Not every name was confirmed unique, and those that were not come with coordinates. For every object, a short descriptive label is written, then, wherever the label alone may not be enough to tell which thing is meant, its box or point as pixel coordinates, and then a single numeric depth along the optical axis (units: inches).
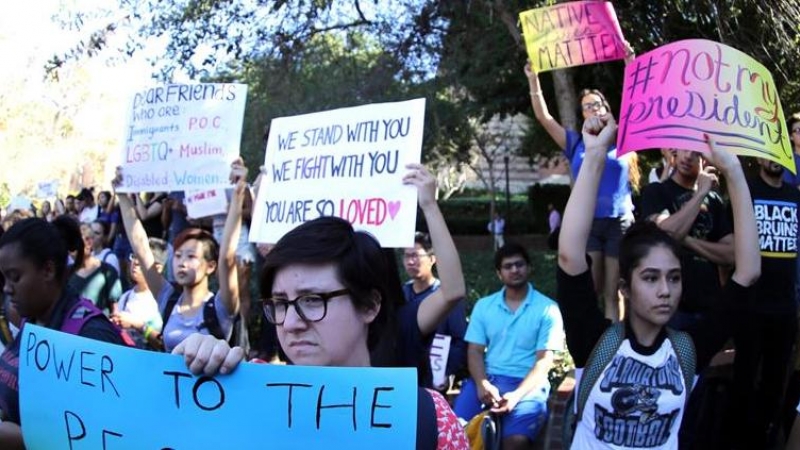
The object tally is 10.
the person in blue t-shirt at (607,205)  236.1
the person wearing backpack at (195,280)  181.8
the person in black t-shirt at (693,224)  194.9
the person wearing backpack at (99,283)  253.3
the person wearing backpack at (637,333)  123.3
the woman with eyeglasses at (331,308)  78.6
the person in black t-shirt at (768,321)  199.2
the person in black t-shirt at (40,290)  116.0
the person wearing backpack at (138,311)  237.1
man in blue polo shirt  213.8
